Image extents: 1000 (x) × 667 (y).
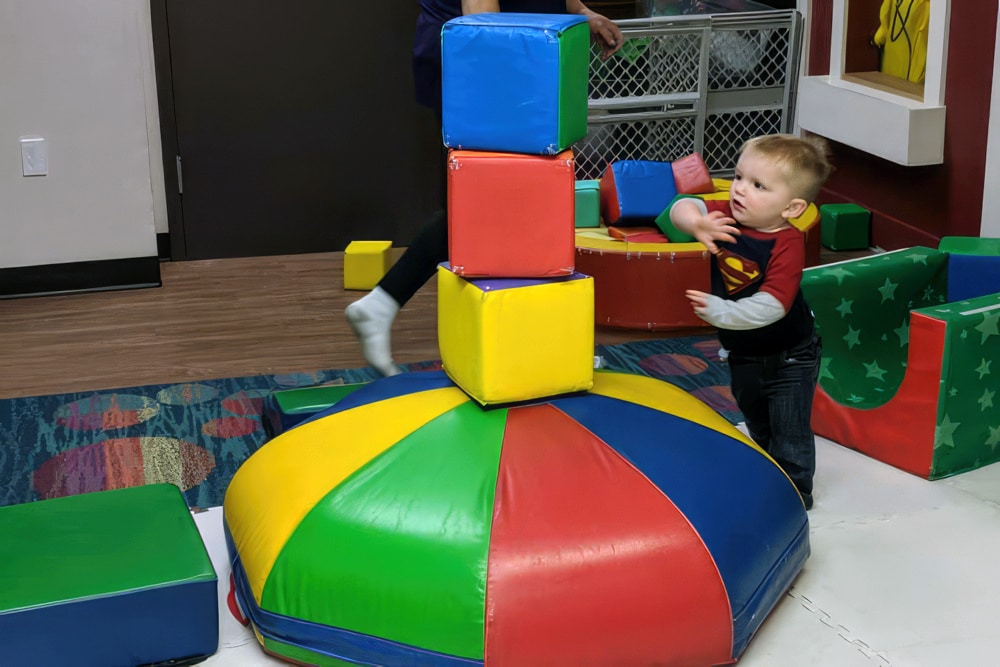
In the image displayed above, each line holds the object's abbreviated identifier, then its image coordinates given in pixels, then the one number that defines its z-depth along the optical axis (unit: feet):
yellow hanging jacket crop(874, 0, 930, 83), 14.34
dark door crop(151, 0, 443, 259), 14.96
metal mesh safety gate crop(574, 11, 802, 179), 14.89
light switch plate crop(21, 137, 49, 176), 13.60
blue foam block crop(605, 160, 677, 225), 13.32
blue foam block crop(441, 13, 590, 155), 6.86
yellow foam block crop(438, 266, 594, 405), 7.00
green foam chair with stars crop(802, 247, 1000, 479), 8.63
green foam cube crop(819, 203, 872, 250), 15.34
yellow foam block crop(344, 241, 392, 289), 14.03
